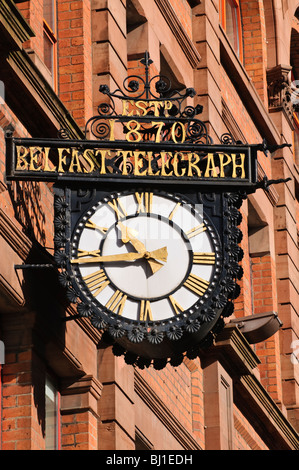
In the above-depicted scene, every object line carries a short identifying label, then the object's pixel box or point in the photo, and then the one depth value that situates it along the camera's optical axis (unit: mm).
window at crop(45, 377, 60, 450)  17688
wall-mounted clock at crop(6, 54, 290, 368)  16344
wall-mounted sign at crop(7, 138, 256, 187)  16750
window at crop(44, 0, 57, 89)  20422
